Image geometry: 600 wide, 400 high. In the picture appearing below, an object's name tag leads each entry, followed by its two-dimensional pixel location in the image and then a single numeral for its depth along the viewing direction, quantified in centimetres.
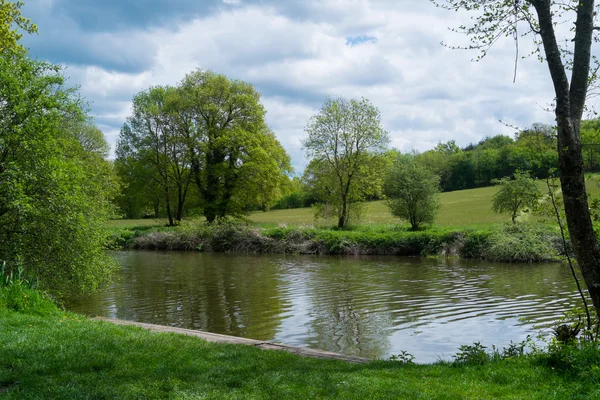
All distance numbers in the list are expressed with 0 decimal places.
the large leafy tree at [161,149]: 4494
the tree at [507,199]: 2733
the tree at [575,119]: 612
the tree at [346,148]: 3903
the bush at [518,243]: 2477
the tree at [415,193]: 3278
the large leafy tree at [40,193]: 1169
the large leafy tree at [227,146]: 3994
